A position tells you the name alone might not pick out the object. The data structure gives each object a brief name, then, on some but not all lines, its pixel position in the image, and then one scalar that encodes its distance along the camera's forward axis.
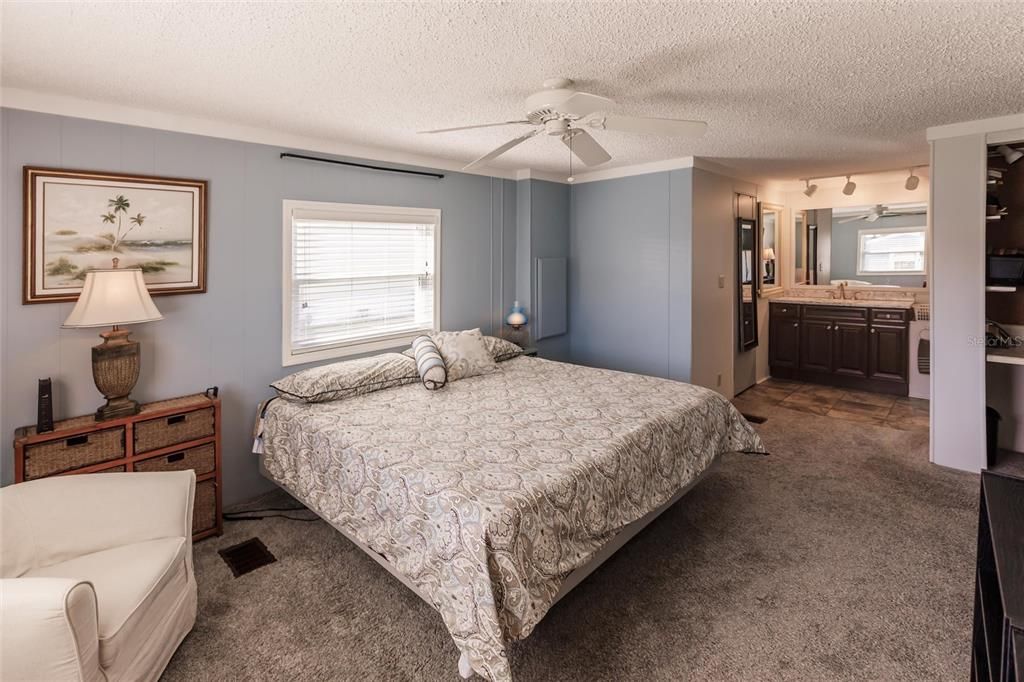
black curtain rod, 3.52
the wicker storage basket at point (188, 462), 2.81
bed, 1.85
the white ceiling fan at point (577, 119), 2.33
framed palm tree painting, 2.66
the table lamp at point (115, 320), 2.59
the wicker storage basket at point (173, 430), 2.77
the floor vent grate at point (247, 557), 2.67
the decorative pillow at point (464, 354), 3.87
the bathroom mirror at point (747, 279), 5.66
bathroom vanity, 5.70
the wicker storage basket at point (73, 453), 2.46
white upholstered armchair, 1.44
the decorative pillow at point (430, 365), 3.54
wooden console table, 2.49
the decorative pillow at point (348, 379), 3.21
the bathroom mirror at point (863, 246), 5.95
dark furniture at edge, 1.02
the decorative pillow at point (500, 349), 4.39
